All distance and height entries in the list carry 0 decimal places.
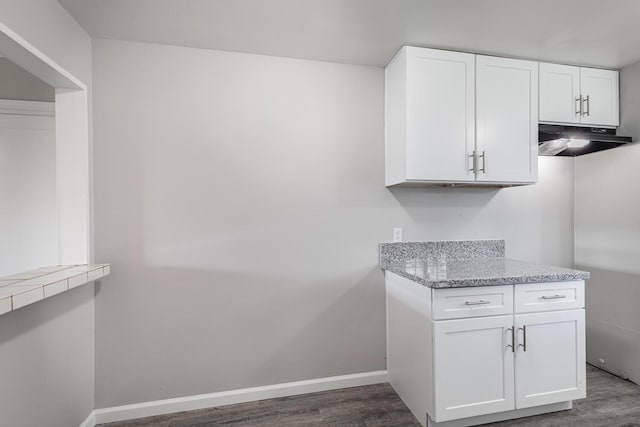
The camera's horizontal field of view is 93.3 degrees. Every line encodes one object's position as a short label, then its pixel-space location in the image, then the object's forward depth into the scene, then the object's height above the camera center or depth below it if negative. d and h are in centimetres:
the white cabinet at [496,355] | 166 -83
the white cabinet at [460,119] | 197 +62
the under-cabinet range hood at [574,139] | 216 +51
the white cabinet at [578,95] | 219 +86
